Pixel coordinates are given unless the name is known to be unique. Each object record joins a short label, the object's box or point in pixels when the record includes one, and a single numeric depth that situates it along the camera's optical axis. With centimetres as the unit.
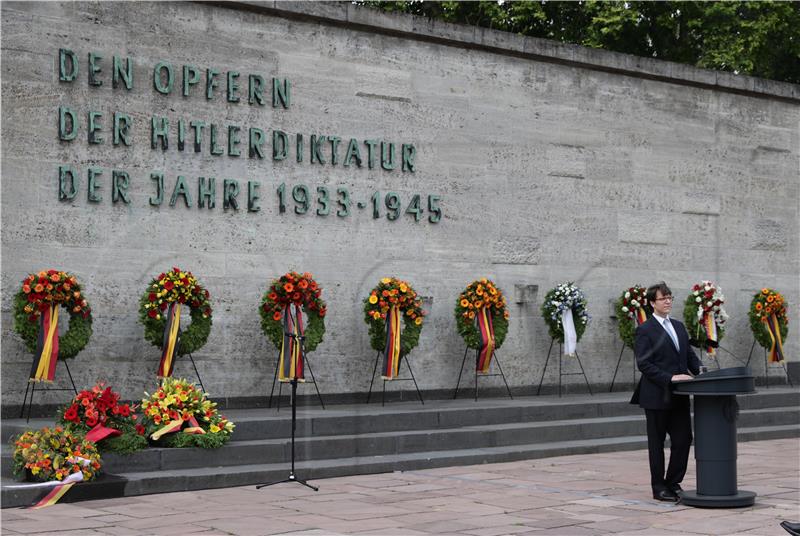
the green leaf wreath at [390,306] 1416
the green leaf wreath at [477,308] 1509
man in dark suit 960
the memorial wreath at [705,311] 1758
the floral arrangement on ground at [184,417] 1089
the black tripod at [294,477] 1015
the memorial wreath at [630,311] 1711
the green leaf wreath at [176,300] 1268
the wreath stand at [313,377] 1385
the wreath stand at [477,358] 1540
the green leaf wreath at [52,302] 1188
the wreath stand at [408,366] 1493
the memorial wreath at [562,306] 1626
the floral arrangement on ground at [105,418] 1041
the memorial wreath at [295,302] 1352
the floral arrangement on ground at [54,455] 969
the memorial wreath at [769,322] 1817
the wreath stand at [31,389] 1204
